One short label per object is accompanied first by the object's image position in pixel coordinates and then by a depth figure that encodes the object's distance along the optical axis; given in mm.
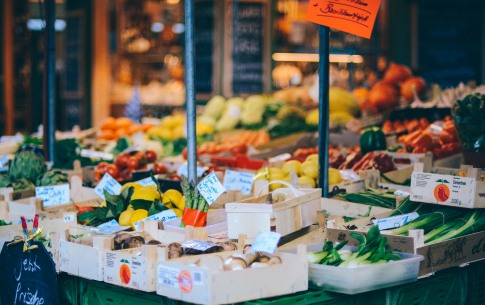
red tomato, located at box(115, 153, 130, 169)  6430
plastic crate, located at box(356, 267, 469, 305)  3670
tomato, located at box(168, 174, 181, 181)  5506
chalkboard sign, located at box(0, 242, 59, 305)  3928
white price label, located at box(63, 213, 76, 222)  4465
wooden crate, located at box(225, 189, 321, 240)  3695
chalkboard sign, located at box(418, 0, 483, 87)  10664
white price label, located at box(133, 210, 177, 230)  4301
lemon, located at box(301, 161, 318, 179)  5340
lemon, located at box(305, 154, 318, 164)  5500
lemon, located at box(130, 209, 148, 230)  4461
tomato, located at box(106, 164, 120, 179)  6195
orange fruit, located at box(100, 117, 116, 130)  8727
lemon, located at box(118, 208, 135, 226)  4520
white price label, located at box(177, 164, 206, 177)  5598
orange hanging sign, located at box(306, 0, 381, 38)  4344
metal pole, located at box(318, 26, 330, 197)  4582
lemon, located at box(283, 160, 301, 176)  5453
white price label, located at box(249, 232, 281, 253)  3336
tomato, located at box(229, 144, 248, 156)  6957
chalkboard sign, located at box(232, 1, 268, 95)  10477
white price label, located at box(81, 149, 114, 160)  7130
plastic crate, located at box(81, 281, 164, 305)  3605
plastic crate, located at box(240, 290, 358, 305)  3328
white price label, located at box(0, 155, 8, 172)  6180
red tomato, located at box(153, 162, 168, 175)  6172
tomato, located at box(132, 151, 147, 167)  6492
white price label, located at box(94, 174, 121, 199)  5133
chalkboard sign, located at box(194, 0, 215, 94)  10523
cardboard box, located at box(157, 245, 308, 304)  3152
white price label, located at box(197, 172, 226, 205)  4062
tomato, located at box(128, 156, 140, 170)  6398
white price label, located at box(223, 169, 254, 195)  4965
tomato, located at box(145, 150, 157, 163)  6797
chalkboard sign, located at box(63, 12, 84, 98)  12520
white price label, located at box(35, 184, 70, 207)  5023
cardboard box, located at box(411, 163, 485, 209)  4074
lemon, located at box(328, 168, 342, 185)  5211
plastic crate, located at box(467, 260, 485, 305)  4199
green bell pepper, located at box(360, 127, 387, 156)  6207
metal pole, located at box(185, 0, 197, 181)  4133
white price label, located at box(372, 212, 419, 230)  4043
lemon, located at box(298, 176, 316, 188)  5207
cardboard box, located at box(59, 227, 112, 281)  3699
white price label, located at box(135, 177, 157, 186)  5219
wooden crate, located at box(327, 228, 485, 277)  3666
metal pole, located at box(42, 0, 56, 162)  5778
